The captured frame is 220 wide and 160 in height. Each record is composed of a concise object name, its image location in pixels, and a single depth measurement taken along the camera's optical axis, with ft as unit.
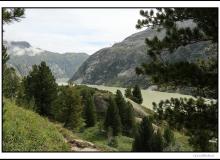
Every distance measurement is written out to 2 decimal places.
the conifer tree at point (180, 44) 44.70
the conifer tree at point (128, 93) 383.22
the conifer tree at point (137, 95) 376.68
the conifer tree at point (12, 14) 51.16
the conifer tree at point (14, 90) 197.42
